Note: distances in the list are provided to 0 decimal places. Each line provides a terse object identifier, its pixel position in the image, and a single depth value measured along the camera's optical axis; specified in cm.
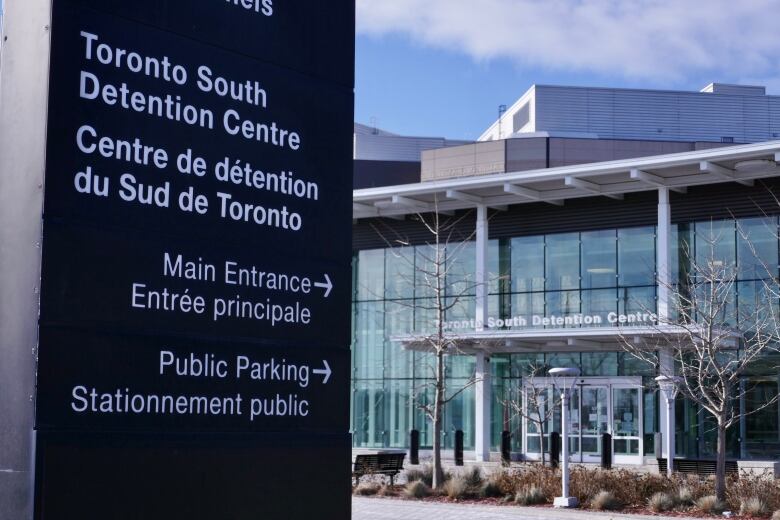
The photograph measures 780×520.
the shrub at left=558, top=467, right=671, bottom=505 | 2047
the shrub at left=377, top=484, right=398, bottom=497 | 2286
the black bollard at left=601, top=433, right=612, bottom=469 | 3064
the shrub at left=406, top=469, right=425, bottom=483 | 2450
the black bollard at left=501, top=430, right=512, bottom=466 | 3355
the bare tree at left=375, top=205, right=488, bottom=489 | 3849
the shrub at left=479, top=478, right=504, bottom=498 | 2212
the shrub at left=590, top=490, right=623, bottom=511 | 1983
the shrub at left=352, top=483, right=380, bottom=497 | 2286
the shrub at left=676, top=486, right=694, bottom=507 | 1971
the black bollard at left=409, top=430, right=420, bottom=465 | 3516
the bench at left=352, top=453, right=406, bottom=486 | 2398
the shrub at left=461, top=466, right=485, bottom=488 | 2277
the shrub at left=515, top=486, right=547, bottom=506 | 2103
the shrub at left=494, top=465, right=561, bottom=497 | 2164
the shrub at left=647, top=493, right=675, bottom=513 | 1936
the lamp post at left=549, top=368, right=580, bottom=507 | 2031
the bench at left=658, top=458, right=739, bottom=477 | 2320
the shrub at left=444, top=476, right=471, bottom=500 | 2211
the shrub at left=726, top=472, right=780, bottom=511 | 1880
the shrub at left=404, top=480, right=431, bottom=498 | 2245
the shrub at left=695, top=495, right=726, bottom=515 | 1903
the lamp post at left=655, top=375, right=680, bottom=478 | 2508
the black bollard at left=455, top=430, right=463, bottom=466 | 3400
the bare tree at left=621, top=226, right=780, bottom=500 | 3175
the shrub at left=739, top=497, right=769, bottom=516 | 1827
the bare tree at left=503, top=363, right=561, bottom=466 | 3634
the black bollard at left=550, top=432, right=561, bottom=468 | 2953
